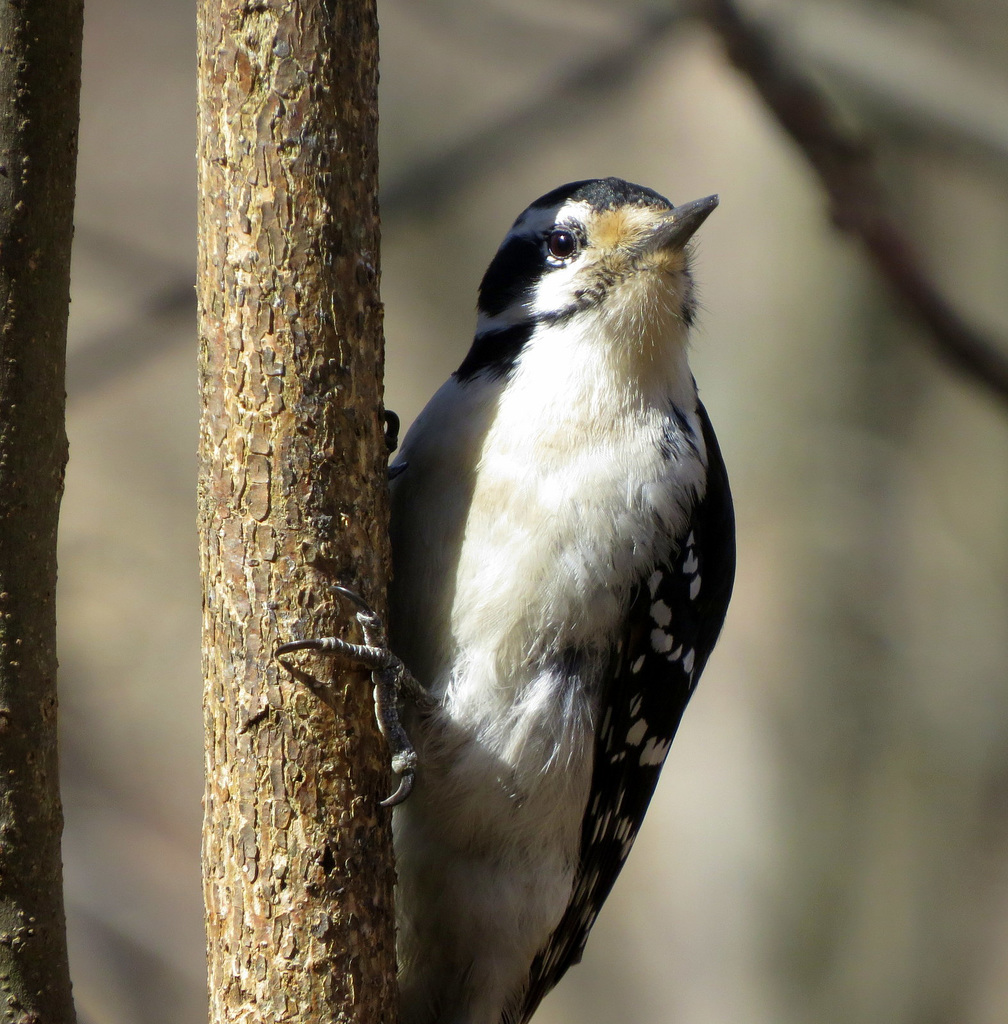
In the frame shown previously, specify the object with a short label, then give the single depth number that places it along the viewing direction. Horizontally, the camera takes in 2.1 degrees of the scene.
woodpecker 3.72
